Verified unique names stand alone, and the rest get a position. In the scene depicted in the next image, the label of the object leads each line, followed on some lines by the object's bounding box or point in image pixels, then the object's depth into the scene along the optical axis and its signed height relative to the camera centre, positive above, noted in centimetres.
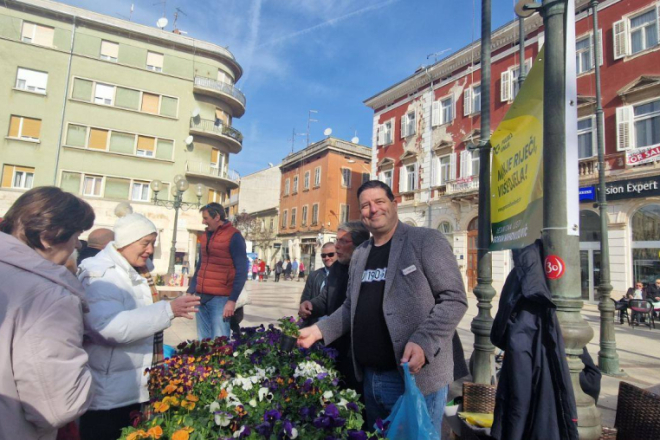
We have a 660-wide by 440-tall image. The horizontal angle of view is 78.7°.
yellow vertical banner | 318 +93
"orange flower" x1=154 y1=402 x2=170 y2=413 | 189 -70
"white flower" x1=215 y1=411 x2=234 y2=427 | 175 -69
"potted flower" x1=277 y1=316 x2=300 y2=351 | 273 -49
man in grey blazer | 219 -23
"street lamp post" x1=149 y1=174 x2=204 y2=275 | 1350 +237
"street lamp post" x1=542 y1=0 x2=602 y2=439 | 275 +41
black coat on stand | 226 -54
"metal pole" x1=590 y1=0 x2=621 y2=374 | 624 -52
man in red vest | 450 -14
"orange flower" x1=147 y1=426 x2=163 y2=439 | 159 -69
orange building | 3484 +648
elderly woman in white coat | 218 -38
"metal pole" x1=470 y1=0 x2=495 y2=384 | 454 +32
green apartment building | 2398 +913
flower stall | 168 -68
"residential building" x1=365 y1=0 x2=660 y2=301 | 1461 +629
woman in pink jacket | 143 -35
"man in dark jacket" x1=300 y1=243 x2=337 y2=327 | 422 -13
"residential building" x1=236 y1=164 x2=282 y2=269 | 4669 +833
